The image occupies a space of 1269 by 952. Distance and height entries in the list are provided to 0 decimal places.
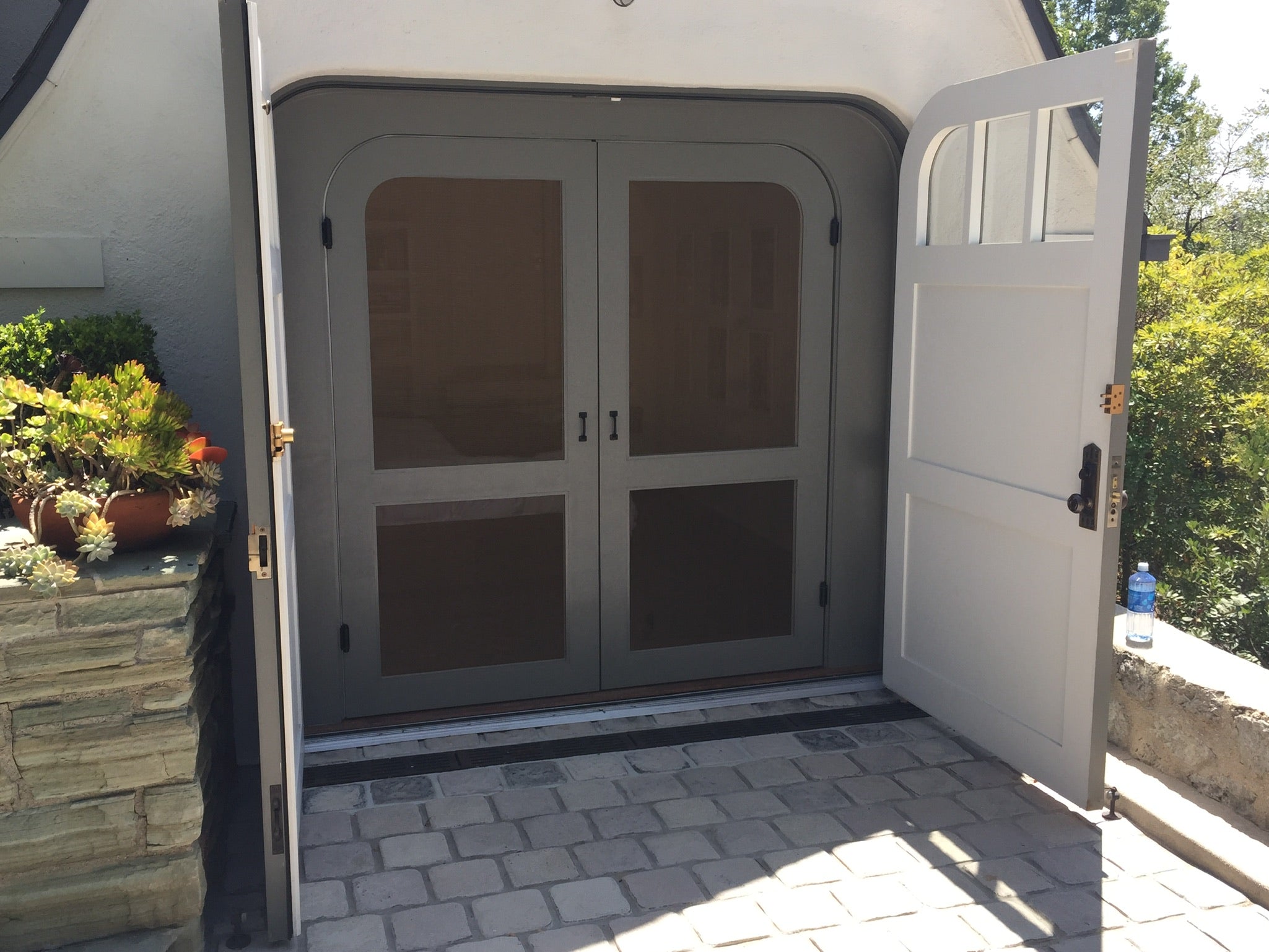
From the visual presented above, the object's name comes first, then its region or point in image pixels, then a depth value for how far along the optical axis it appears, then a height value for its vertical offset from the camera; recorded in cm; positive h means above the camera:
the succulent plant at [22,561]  277 -58
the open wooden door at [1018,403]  345 -28
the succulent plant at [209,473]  300 -40
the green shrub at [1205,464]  495 -67
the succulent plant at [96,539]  281 -54
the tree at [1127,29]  3278 +876
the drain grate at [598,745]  402 -156
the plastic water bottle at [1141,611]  400 -101
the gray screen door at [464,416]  411 -36
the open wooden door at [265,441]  267 -30
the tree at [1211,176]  2516 +326
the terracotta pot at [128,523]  289 -52
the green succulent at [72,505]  279 -45
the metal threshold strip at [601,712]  425 -153
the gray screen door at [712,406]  440 -34
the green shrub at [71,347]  331 -9
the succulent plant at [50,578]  273 -62
